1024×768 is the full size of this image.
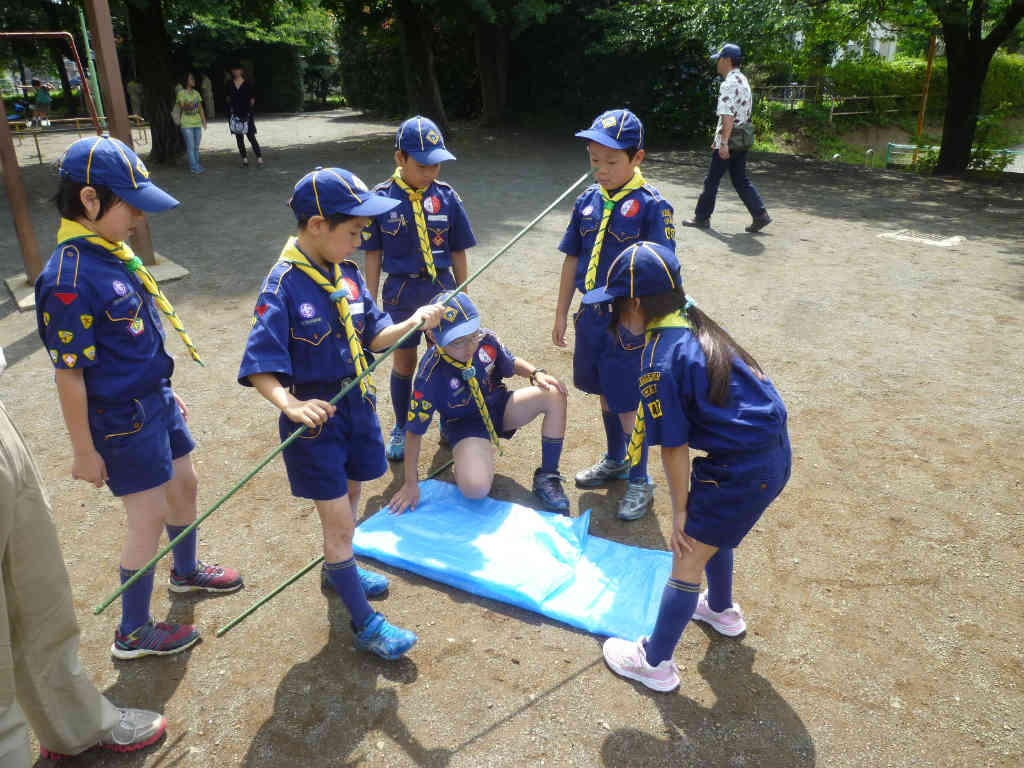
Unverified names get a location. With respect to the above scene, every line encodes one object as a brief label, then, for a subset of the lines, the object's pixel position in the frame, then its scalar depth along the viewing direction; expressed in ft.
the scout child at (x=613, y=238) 11.84
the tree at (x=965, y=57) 39.88
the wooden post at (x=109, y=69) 22.50
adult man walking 28.04
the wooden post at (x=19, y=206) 21.31
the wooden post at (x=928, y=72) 57.54
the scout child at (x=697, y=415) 7.76
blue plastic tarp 10.27
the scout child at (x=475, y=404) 12.22
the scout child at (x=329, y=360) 8.20
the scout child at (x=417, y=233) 12.71
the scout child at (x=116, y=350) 7.84
